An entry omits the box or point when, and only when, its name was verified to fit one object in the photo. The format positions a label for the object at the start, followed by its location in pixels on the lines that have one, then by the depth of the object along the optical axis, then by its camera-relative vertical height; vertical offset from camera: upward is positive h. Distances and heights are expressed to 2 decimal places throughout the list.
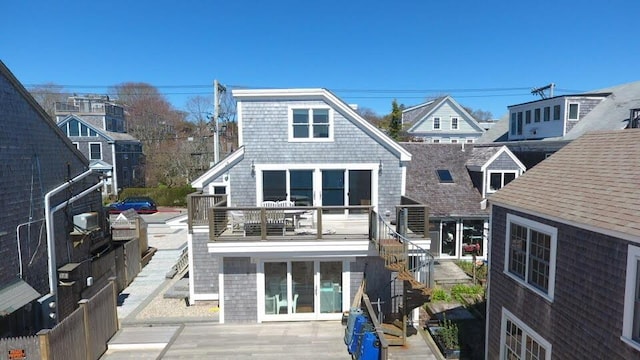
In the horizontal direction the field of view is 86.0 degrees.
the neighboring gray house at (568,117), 19.50 +2.84
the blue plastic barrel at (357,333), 8.81 -4.42
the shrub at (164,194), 35.19 -3.19
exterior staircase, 8.90 -2.81
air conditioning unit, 11.69 -2.00
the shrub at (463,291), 12.76 -4.86
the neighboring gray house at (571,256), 5.30 -1.75
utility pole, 16.56 +2.32
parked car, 31.88 -3.85
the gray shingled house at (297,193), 10.61 -1.09
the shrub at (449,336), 9.13 -4.71
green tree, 33.53 +3.99
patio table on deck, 10.38 -1.56
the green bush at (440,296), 12.47 -4.88
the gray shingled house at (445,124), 38.59 +4.36
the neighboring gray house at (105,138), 35.28 +2.62
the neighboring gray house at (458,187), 17.02 -1.29
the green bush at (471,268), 14.62 -4.82
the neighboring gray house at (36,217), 8.31 -1.53
